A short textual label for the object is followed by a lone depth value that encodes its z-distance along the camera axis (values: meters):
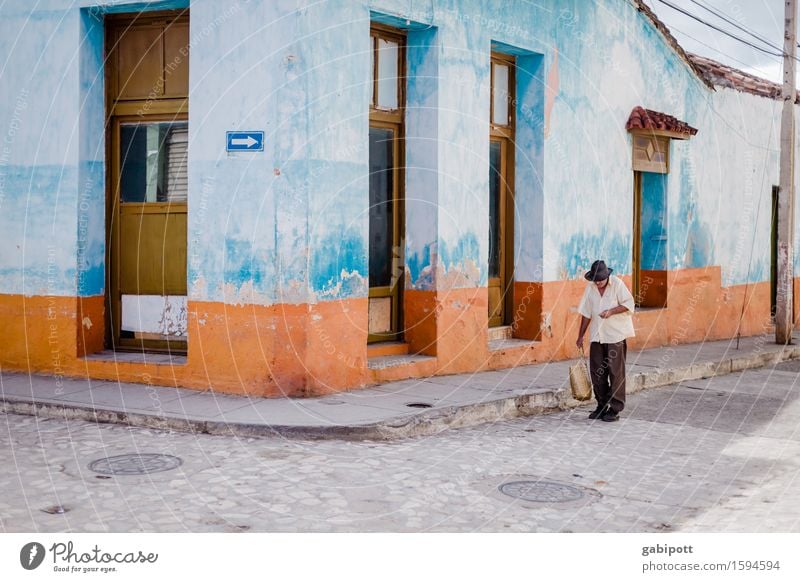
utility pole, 14.80
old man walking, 8.80
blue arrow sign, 8.70
